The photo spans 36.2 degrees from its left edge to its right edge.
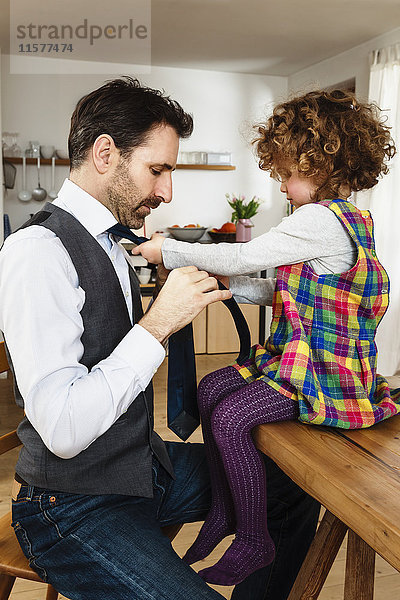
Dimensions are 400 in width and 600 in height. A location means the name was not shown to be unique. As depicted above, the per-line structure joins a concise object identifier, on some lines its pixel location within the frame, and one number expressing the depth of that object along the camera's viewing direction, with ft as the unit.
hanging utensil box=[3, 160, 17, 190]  18.04
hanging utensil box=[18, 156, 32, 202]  18.30
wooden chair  4.20
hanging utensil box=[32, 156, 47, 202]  18.38
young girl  4.39
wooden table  3.08
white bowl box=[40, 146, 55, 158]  18.16
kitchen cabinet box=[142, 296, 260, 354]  17.99
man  3.75
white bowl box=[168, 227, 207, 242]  18.28
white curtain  15.07
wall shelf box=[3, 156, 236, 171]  17.99
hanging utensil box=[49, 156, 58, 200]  18.26
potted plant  18.76
